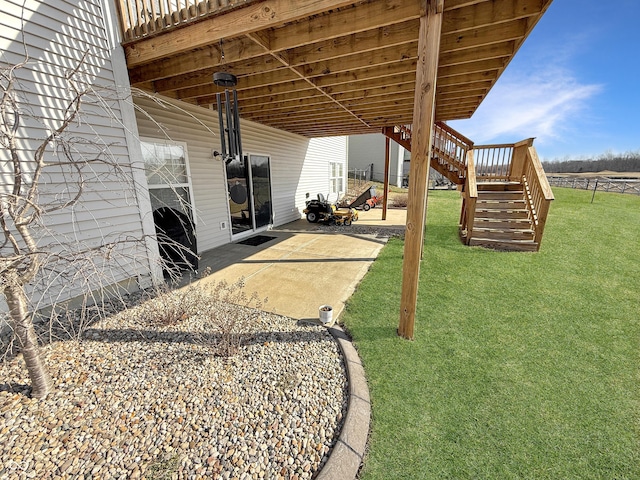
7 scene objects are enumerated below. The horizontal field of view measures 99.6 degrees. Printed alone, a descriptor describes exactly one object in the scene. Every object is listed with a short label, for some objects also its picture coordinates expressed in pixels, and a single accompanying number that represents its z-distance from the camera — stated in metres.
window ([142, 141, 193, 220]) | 4.34
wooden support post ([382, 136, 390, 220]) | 7.43
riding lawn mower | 7.86
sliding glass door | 6.10
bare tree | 1.52
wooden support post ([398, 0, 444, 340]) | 2.12
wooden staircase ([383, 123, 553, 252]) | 5.41
